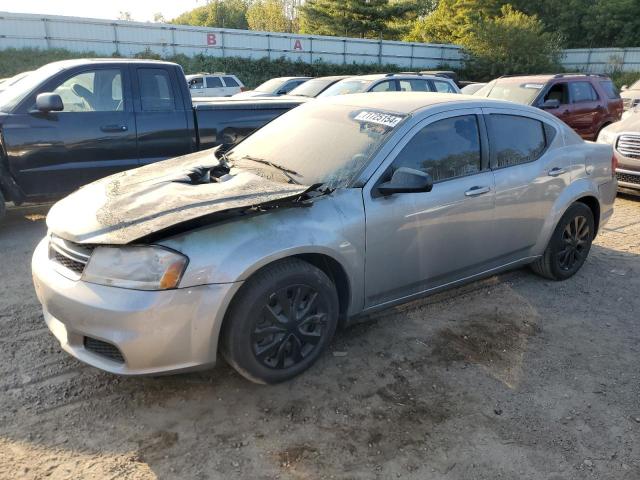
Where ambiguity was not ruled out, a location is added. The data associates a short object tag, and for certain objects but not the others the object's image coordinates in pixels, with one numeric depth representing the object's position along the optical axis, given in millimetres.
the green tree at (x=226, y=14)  72562
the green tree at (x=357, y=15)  37500
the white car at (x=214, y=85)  19047
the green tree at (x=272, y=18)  66312
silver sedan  2613
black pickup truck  5555
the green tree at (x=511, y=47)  32656
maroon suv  10430
